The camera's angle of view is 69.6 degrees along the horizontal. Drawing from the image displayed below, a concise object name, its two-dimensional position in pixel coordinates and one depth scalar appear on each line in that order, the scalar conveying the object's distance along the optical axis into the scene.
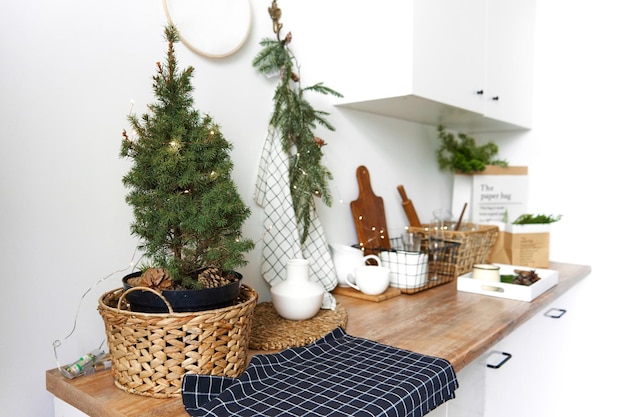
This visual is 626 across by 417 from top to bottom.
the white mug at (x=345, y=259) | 1.43
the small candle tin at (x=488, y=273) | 1.47
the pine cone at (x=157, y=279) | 0.75
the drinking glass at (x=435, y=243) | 1.63
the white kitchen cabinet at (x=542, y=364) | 1.74
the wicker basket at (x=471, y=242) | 1.63
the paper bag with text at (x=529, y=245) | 1.82
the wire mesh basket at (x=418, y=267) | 1.43
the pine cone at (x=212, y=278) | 0.79
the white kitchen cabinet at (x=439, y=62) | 1.29
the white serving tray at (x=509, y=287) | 1.36
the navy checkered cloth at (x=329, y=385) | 0.68
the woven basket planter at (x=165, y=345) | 0.70
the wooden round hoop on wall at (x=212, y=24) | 1.05
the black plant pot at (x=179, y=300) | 0.72
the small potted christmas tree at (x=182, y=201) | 0.76
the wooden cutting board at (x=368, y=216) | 1.57
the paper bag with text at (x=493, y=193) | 2.01
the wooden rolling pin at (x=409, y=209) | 1.82
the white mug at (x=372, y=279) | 1.34
